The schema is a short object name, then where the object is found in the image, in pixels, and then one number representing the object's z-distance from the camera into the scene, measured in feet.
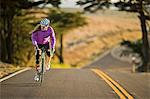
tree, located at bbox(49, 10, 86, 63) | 146.49
